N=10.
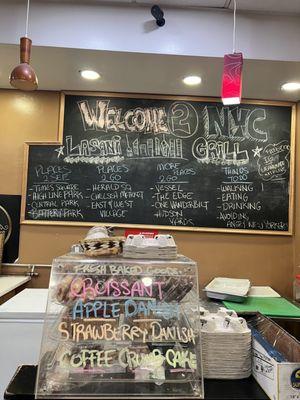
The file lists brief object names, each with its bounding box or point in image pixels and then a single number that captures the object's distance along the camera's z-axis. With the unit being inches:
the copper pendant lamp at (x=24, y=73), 69.9
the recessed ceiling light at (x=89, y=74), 103.3
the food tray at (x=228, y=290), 97.1
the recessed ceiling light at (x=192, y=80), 105.5
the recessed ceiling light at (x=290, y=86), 106.5
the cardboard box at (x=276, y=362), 44.9
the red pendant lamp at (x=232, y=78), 74.7
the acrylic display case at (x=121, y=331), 44.7
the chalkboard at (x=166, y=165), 121.1
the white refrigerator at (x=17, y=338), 74.3
